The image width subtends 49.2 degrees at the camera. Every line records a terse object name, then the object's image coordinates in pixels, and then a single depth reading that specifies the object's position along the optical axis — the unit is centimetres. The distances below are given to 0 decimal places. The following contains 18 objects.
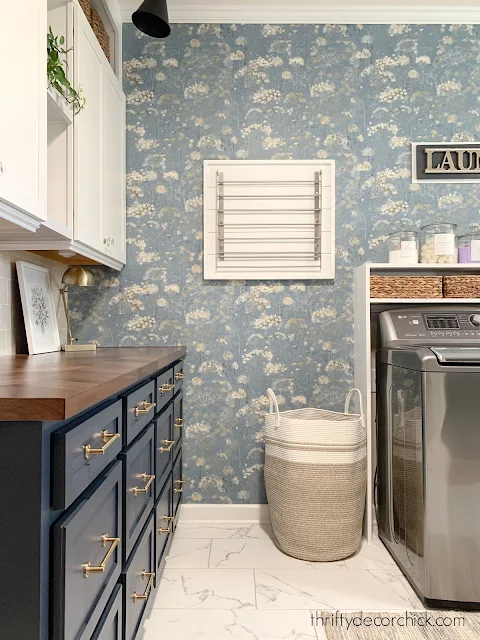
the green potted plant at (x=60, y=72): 177
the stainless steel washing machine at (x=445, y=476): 197
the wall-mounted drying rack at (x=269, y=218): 287
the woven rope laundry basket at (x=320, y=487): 235
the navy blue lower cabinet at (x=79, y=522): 80
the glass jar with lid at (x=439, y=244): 265
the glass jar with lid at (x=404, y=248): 267
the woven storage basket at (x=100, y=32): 234
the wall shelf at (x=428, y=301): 257
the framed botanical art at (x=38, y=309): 219
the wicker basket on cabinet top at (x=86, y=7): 211
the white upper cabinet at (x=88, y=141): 203
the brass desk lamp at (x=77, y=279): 241
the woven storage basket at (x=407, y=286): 260
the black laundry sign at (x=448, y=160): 288
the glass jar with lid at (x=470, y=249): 268
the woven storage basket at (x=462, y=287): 259
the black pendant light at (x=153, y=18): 201
